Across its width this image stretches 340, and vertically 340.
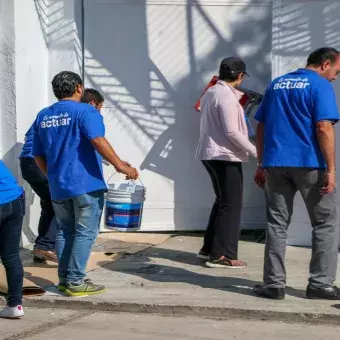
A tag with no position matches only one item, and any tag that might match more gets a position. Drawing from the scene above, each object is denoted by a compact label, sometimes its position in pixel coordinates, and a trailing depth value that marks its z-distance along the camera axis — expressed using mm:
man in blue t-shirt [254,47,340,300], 9912
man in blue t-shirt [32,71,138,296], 10375
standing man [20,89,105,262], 12505
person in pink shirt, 11904
